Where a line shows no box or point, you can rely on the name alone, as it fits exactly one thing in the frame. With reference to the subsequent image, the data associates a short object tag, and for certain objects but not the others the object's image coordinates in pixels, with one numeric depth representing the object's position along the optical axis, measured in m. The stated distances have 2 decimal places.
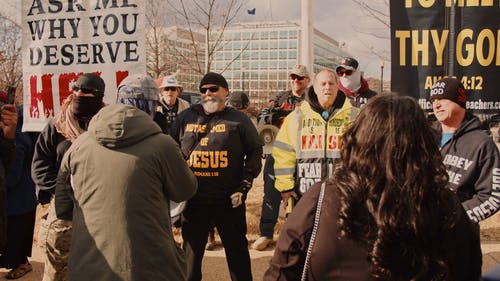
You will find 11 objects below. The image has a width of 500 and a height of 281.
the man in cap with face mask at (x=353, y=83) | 5.07
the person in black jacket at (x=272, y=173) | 5.54
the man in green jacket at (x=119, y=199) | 2.35
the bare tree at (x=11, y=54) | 13.58
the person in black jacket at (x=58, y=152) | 2.94
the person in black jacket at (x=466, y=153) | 2.88
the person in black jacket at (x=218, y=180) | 3.95
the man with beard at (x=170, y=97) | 5.77
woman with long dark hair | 1.50
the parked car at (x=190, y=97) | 30.00
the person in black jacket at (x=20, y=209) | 4.50
